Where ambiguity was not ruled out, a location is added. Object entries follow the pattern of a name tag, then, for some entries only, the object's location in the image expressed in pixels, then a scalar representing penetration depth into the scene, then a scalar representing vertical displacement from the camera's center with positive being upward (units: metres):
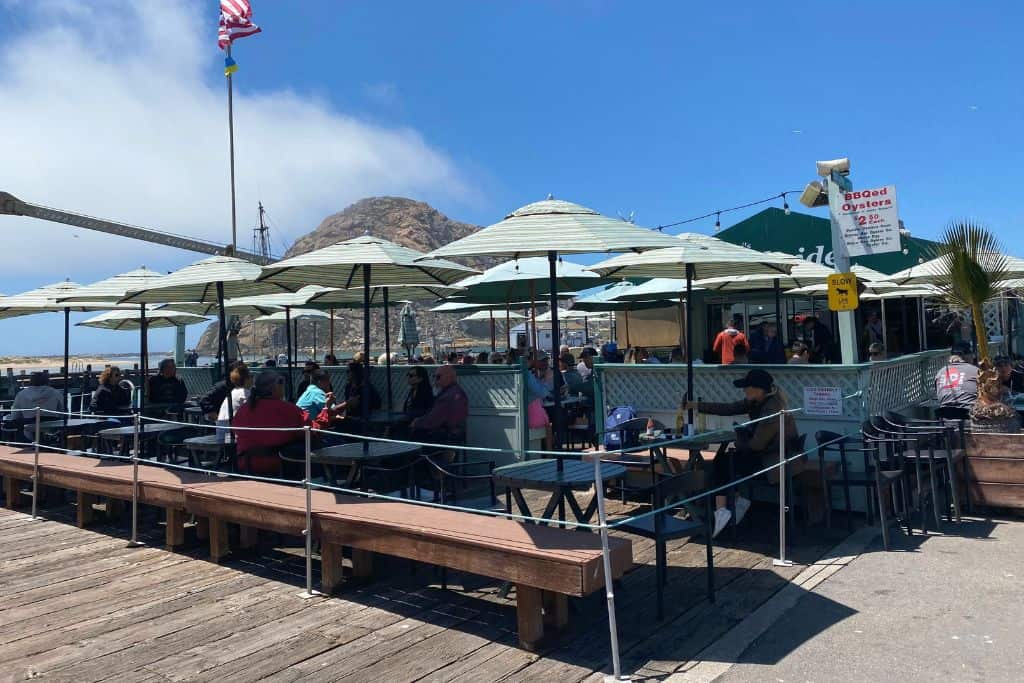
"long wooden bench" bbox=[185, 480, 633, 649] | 3.79 -0.96
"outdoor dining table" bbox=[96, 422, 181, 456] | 7.64 -0.53
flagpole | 41.84 +13.94
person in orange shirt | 8.48 +0.23
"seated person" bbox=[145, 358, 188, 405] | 10.66 -0.08
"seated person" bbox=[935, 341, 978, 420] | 7.39 -0.33
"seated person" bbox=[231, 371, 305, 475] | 6.13 -0.35
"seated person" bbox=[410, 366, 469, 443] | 7.26 -0.46
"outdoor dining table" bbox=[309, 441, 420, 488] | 5.59 -0.60
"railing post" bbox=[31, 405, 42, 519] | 7.43 -0.92
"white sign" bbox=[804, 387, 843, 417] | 6.57 -0.37
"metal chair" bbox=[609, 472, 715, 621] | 4.38 -0.98
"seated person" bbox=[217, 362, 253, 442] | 7.36 -0.15
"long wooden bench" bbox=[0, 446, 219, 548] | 6.18 -0.86
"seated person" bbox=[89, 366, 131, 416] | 9.74 -0.18
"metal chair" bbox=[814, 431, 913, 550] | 5.68 -0.93
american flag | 30.42 +14.68
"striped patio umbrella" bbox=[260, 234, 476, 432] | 6.57 +1.11
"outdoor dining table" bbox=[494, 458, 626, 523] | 4.42 -0.67
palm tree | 7.18 +0.86
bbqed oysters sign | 7.16 +1.33
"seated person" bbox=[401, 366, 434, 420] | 8.42 -0.25
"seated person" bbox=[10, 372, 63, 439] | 8.84 -0.15
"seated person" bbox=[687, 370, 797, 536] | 5.90 -0.61
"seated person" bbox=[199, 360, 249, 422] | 8.86 -0.25
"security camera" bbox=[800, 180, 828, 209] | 7.76 +1.70
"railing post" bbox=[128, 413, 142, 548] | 6.25 -0.91
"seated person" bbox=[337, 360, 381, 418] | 8.77 -0.19
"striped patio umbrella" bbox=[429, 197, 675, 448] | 4.78 +0.88
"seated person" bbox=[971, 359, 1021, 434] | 6.53 -0.50
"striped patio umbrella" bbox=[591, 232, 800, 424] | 6.09 +0.96
